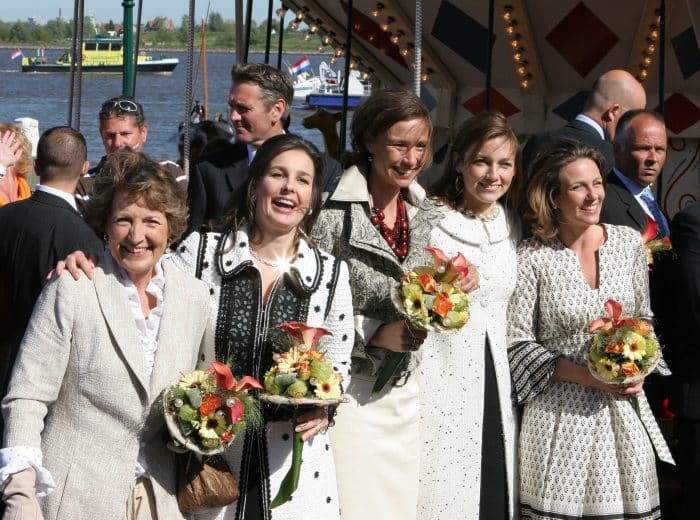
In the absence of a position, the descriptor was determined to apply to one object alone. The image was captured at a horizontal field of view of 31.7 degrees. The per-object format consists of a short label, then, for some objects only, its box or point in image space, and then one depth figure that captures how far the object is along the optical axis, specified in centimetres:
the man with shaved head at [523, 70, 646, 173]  618
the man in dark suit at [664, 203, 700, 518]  502
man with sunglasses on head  694
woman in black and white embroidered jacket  389
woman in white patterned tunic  473
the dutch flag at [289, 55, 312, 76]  5897
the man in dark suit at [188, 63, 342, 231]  527
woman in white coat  470
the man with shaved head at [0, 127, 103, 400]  518
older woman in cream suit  347
